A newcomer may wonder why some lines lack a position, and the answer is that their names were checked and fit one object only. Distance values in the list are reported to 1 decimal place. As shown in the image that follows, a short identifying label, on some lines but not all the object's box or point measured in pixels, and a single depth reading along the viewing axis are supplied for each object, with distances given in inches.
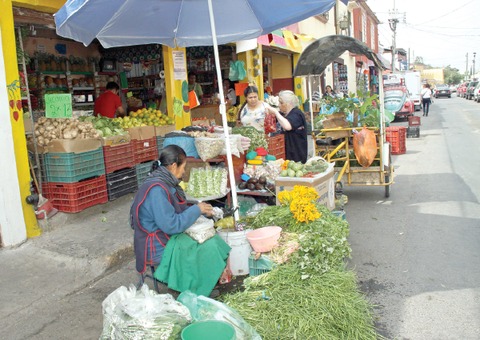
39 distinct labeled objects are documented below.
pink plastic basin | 166.6
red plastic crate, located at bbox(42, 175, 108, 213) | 251.0
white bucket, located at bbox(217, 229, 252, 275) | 177.0
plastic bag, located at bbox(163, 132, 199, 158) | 218.8
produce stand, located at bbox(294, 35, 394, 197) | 303.9
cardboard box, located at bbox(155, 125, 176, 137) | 331.0
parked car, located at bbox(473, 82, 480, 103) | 1752.0
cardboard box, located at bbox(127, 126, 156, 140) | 307.0
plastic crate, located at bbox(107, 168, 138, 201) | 283.3
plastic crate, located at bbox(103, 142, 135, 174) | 278.8
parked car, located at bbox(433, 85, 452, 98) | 2376.1
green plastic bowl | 105.3
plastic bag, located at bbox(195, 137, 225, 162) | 216.2
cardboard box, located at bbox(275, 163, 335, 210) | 212.5
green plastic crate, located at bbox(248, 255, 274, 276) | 164.7
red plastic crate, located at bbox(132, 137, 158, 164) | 307.4
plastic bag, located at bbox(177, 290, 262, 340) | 114.7
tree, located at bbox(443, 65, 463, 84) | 5126.0
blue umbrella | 179.8
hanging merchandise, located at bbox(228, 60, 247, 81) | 493.4
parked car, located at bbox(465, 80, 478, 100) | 2017.2
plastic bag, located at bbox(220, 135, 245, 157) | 216.5
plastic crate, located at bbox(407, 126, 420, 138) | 669.9
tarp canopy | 298.3
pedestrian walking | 1052.5
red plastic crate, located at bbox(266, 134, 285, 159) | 272.1
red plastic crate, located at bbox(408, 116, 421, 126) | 673.0
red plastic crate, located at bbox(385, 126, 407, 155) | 503.5
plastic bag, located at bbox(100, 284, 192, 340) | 108.4
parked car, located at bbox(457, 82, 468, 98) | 2386.2
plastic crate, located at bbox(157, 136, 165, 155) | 331.0
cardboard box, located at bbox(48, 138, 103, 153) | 248.2
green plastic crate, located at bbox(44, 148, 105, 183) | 249.1
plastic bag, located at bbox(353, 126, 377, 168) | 299.4
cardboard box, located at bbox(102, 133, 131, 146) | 277.0
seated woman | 148.6
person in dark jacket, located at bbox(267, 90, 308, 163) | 277.3
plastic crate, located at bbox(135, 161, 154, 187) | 309.7
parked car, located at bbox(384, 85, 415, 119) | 990.4
